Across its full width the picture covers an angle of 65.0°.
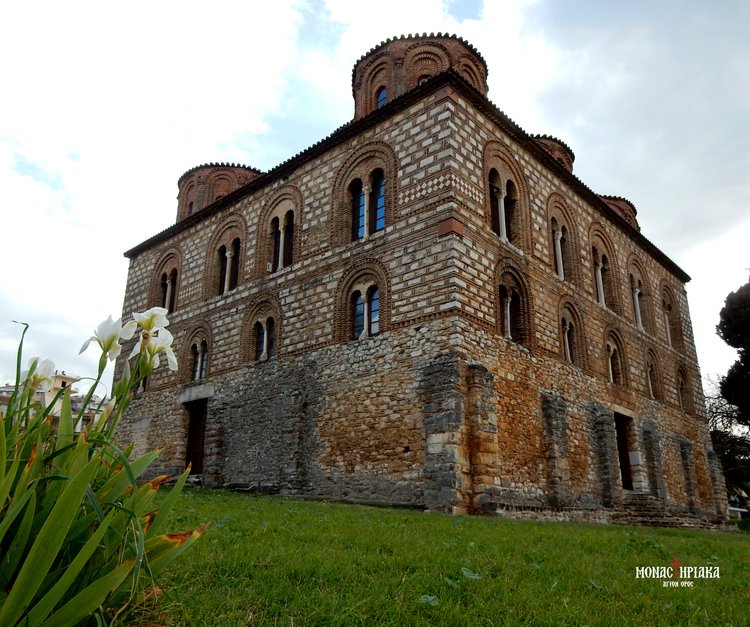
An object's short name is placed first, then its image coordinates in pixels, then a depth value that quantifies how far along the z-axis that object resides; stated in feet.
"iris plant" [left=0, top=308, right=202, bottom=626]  6.79
